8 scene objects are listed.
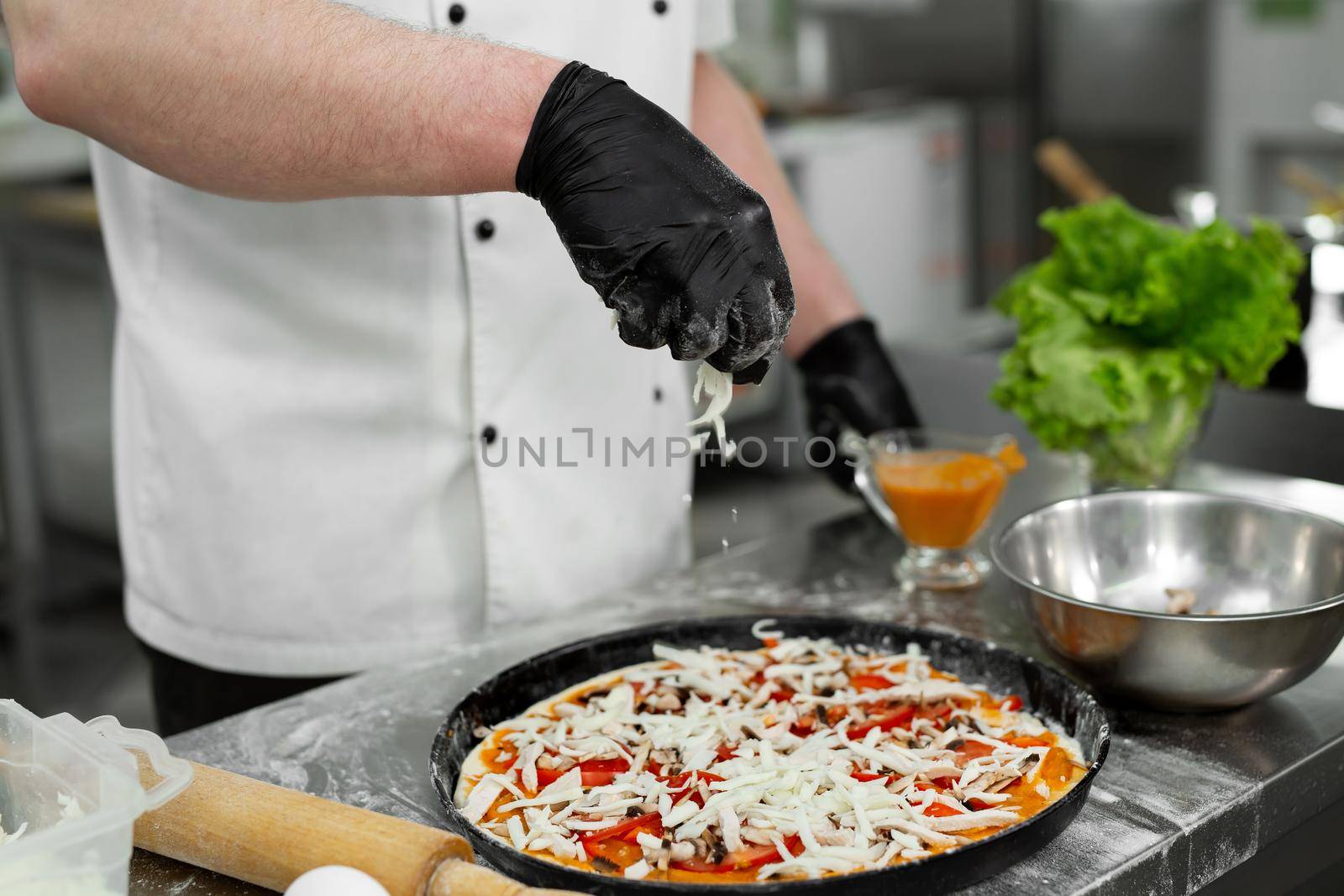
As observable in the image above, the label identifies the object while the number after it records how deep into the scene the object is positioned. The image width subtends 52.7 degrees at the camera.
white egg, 0.79
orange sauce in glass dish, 1.44
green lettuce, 1.55
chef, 1.42
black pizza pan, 0.85
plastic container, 0.77
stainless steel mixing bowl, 1.09
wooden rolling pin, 0.83
